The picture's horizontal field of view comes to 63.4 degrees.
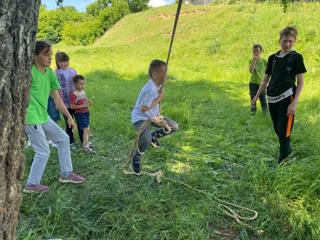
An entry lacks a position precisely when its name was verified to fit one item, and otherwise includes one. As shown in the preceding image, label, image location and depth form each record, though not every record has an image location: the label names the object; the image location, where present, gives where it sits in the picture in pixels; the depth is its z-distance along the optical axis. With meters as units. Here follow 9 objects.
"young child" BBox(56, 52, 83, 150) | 3.52
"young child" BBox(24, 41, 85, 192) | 2.40
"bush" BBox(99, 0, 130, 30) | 28.80
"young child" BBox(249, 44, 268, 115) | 4.95
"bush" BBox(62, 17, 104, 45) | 27.37
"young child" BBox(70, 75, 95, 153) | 3.47
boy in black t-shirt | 2.86
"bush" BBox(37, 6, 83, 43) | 32.32
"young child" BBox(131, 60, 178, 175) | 2.62
